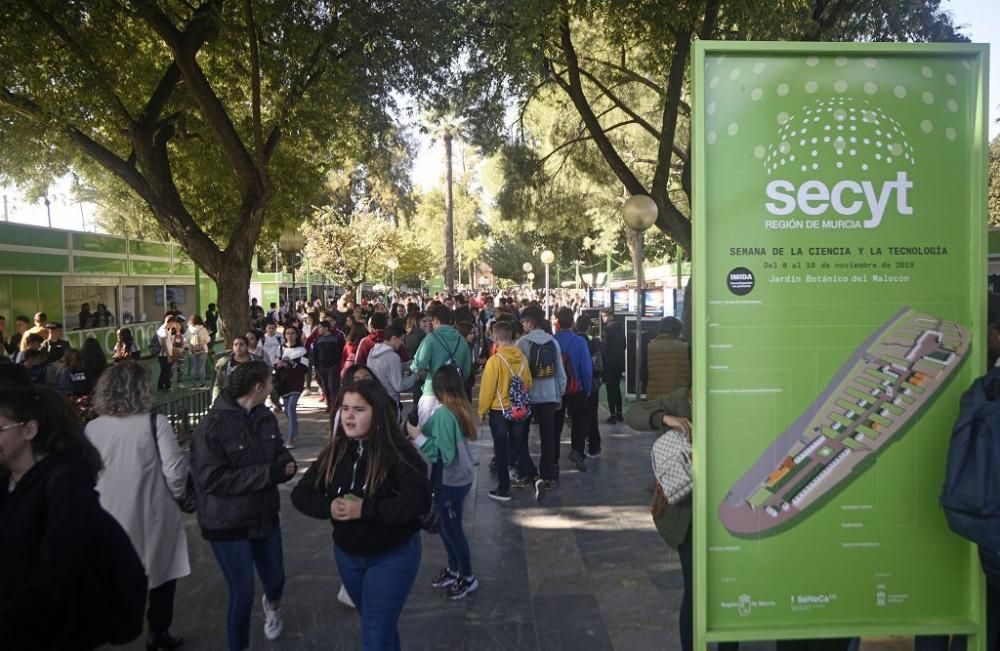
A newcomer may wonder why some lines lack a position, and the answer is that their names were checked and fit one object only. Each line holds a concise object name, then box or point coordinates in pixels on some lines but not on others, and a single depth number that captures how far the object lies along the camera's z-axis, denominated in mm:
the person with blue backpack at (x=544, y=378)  7707
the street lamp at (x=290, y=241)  14452
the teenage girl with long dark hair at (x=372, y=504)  3252
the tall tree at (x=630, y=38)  9961
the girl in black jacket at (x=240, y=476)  3896
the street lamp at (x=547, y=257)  21094
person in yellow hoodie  7230
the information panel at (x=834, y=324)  2559
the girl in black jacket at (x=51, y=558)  2229
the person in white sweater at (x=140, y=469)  4125
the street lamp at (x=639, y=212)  10609
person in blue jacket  8539
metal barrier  9173
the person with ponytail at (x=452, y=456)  5059
